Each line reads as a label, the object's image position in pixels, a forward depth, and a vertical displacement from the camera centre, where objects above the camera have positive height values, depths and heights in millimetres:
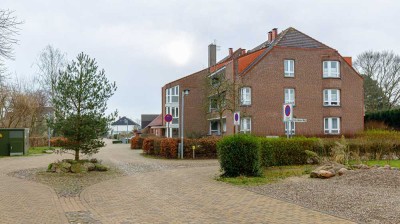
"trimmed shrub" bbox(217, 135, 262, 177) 14953 -711
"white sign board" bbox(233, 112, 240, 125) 19266 +773
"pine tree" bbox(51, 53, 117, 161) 17516 +1175
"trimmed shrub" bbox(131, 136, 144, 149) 42656 -742
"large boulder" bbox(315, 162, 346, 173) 14484 -1064
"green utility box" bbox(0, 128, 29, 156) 30531 -390
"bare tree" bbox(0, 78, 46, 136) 41562 +2631
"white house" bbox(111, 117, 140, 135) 119675 +3211
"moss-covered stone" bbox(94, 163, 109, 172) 18312 -1371
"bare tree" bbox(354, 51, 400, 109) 53688 +7954
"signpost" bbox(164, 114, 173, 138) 26628 +1072
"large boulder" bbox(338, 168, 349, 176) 13898 -1145
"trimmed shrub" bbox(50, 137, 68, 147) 17844 -267
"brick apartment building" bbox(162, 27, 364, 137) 39031 +4383
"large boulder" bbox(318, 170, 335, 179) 13773 -1227
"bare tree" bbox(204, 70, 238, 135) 31959 +3273
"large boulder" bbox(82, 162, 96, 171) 18078 -1281
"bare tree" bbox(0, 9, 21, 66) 13156 +3025
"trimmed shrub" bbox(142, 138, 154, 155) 30469 -737
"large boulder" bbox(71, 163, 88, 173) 17516 -1319
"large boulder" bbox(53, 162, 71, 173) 17453 -1274
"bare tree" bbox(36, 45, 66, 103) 49375 +7471
